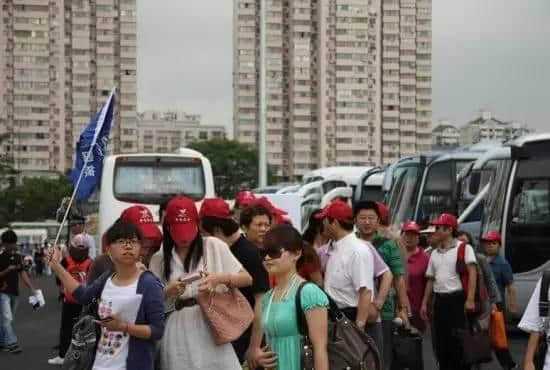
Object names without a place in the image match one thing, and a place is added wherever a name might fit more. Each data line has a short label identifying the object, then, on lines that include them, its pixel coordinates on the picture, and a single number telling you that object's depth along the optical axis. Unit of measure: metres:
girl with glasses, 5.74
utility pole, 31.91
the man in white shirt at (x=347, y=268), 7.90
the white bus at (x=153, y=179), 22.84
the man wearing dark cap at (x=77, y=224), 16.56
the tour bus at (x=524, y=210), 16.97
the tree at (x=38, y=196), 96.12
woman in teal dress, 5.66
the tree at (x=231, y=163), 103.56
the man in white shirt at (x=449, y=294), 10.34
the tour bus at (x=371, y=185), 30.54
